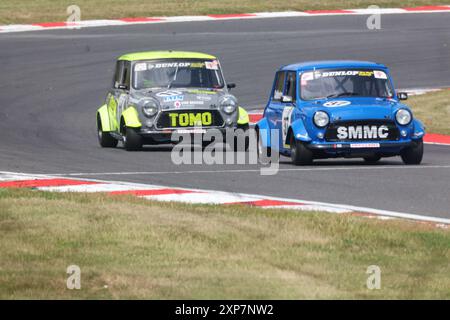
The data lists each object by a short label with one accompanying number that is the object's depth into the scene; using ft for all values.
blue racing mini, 55.16
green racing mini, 65.00
